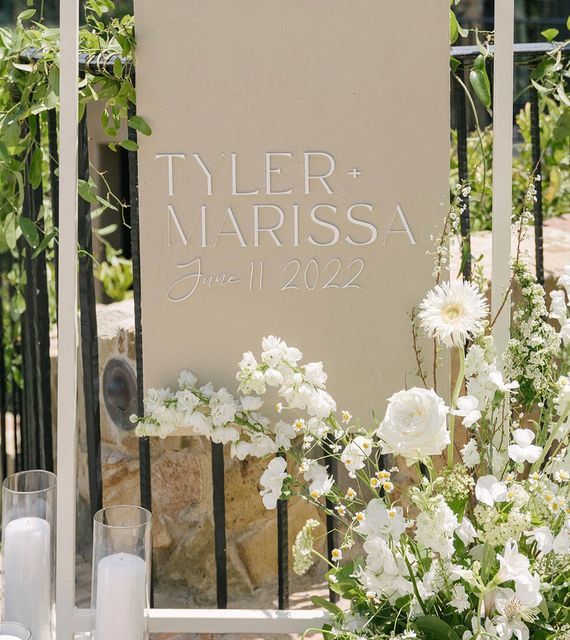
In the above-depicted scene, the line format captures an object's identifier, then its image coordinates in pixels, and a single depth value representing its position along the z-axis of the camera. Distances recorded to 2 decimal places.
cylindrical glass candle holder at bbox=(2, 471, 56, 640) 2.13
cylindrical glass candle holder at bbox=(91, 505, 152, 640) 1.98
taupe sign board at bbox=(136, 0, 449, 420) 2.16
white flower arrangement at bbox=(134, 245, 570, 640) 1.68
